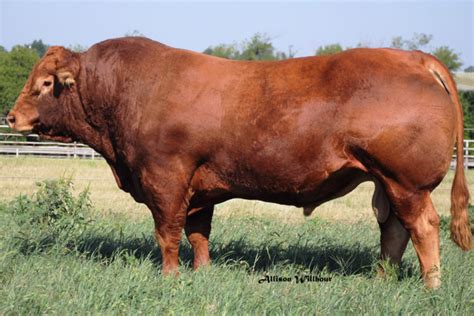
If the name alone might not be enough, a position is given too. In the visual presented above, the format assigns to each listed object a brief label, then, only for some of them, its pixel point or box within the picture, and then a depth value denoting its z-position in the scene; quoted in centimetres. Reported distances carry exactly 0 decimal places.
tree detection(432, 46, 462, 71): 5816
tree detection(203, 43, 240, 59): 6100
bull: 558
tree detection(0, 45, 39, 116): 3875
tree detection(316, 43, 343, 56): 5927
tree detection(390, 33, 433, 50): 5749
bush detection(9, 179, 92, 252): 687
